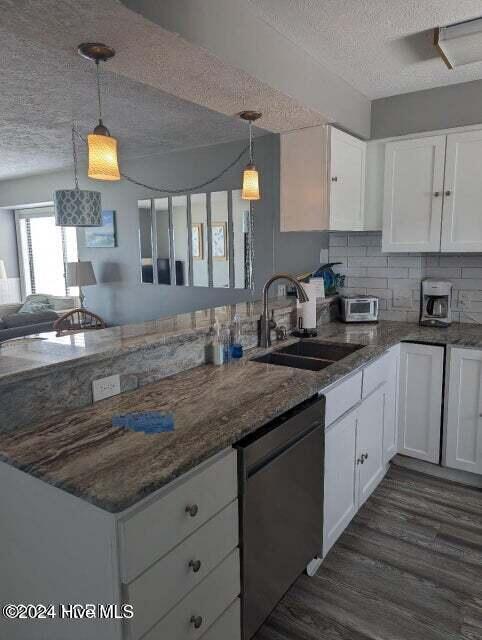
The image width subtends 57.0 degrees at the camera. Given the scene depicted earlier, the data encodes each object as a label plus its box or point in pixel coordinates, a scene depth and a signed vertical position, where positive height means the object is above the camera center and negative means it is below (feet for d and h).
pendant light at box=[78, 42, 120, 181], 5.42 +1.28
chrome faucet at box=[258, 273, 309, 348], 7.55 -1.20
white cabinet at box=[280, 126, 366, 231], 8.88 +1.51
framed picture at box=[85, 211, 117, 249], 18.42 +0.88
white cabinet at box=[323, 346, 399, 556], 6.49 -3.23
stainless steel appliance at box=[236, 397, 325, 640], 4.70 -2.95
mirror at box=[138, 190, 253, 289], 14.52 +0.48
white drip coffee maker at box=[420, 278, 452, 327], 9.79 -1.15
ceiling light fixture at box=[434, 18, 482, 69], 6.50 +3.15
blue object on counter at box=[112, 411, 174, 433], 4.51 -1.74
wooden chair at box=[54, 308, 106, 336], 13.29 -2.28
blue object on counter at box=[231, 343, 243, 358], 7.39 -1.60
